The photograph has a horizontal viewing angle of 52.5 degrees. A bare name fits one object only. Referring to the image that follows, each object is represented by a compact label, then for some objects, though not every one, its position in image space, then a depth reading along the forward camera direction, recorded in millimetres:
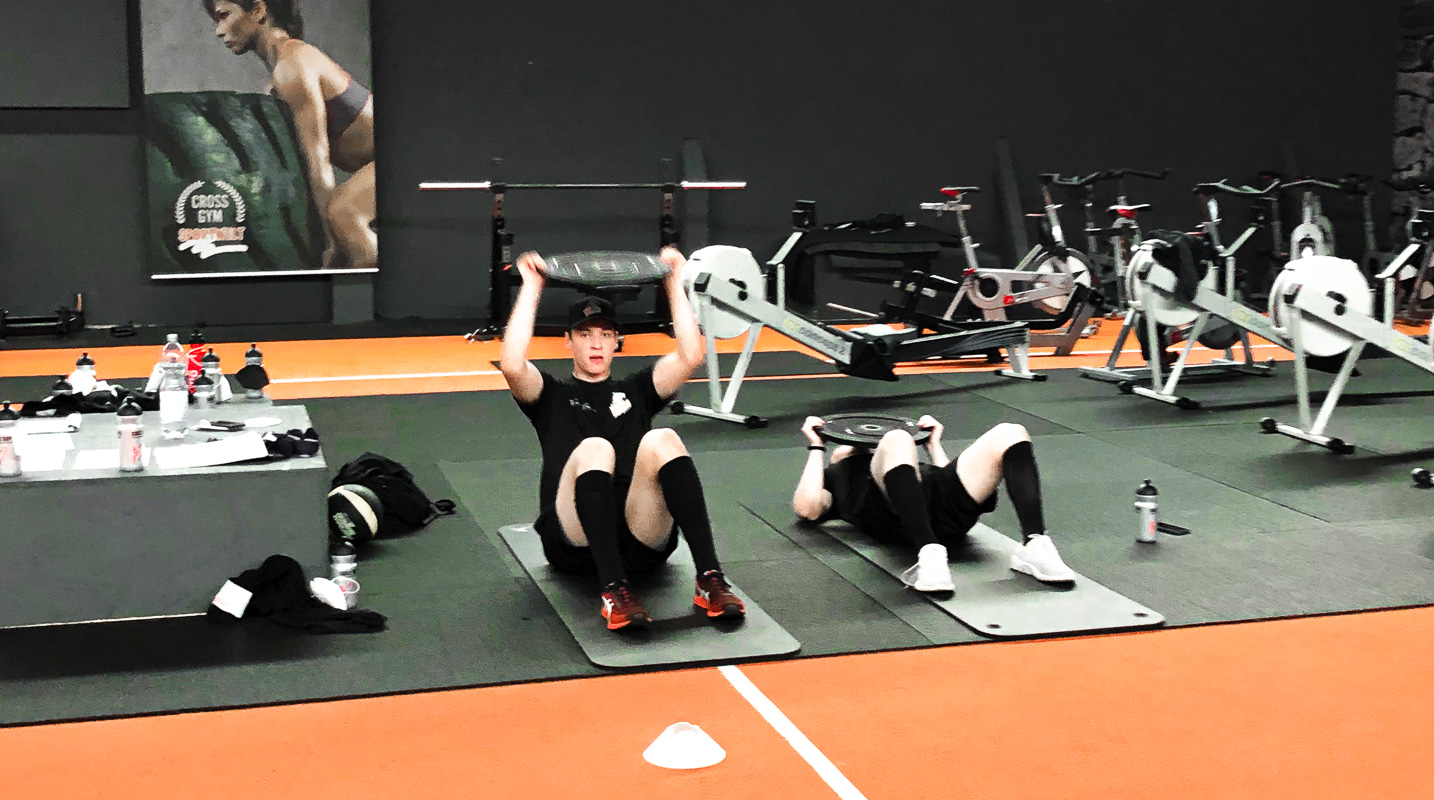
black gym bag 4801
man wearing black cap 3760
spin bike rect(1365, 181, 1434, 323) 10352
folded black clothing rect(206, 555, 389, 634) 3771
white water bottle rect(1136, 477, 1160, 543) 4688
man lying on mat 4113
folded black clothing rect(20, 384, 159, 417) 4516
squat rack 9609
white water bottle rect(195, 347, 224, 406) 4766
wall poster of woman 9375
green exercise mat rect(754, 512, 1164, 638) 3857
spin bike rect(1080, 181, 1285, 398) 7301
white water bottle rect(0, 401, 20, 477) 3682
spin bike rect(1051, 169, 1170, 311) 9539
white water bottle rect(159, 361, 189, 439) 4344
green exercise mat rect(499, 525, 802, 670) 3592
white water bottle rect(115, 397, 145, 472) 3756
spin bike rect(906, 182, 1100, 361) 8852
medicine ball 4559
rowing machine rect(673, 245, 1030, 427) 6871
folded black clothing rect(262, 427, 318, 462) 4012
